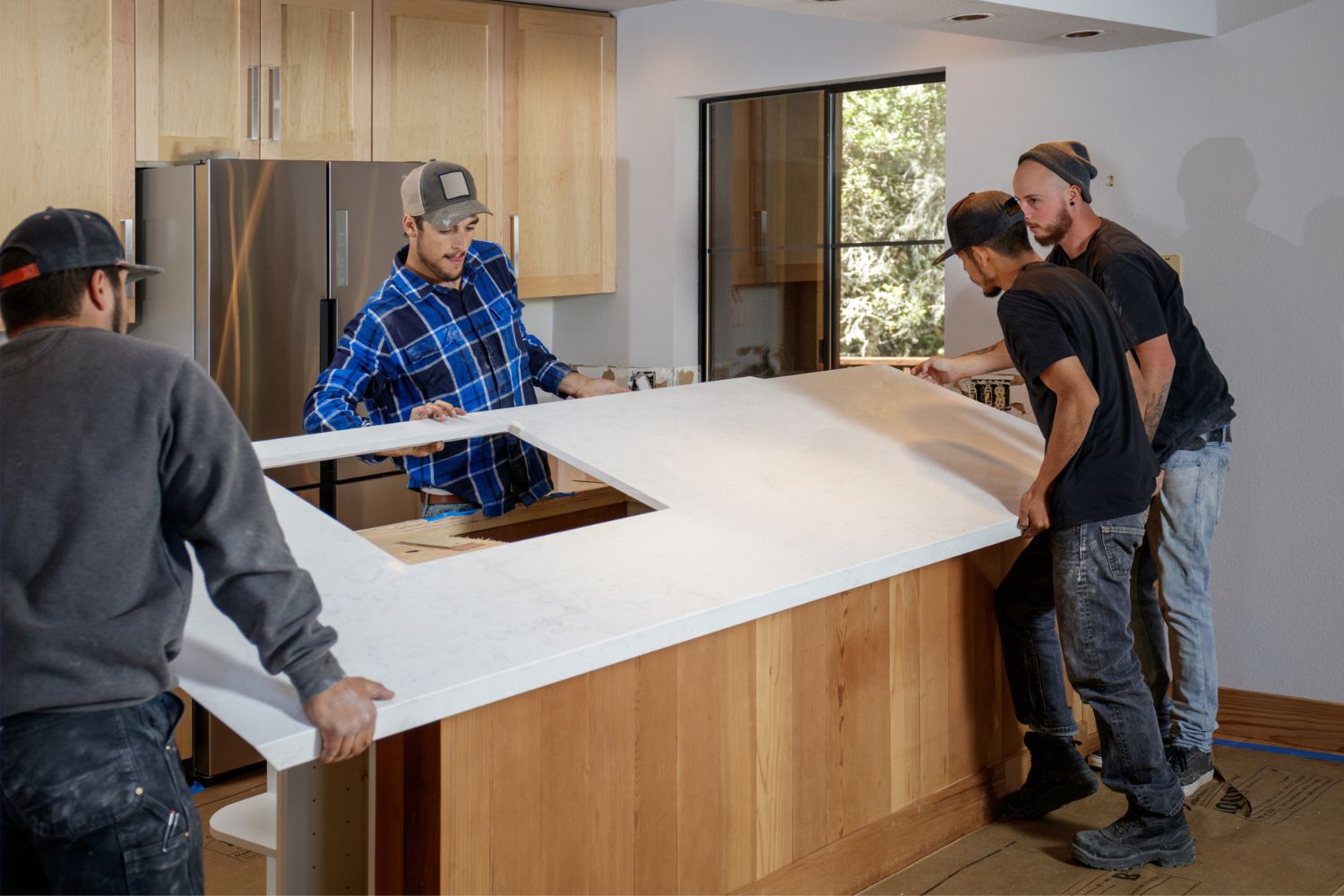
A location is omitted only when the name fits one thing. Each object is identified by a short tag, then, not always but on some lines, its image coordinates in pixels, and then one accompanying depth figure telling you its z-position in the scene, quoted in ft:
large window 14.53
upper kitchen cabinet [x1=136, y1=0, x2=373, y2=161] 12.87
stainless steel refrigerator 12.64
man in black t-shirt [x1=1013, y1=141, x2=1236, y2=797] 9.30
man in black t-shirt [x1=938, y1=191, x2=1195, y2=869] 8.18
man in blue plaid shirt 9.13
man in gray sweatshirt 4.53
